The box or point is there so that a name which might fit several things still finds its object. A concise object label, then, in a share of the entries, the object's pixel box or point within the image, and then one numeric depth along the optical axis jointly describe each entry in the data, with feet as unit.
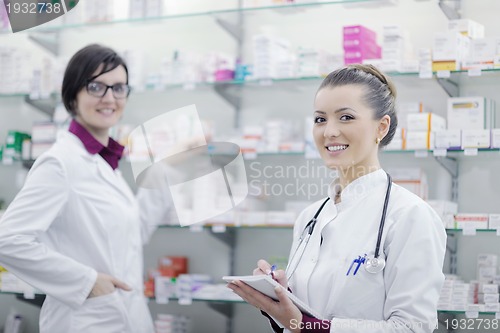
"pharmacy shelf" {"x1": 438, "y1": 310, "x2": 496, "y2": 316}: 12.17
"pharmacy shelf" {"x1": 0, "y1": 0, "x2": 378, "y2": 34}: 14.44
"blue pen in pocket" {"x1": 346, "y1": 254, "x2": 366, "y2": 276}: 7.03
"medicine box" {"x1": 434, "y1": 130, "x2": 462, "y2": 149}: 12.70
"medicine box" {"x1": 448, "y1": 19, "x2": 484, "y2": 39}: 12.92
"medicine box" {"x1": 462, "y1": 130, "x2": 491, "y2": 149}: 12.53
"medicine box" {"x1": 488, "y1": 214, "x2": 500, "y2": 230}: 12.41
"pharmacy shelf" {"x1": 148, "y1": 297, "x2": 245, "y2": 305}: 14.36
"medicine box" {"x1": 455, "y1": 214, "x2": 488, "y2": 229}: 12.49
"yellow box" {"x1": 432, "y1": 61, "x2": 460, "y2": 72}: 12.80
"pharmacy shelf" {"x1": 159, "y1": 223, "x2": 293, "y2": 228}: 14.37
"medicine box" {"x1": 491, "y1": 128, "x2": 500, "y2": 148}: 12.40
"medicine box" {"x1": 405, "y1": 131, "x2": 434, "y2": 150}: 12.89
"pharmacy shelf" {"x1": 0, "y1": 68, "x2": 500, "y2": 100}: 13.55
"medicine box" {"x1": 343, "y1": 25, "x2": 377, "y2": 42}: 13.41
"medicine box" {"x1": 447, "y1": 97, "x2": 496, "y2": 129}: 12.72
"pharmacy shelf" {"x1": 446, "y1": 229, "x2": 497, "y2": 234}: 12.46
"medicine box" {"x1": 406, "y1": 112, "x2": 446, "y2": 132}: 12.85
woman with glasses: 9.86
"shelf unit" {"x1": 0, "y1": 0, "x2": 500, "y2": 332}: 13.37
